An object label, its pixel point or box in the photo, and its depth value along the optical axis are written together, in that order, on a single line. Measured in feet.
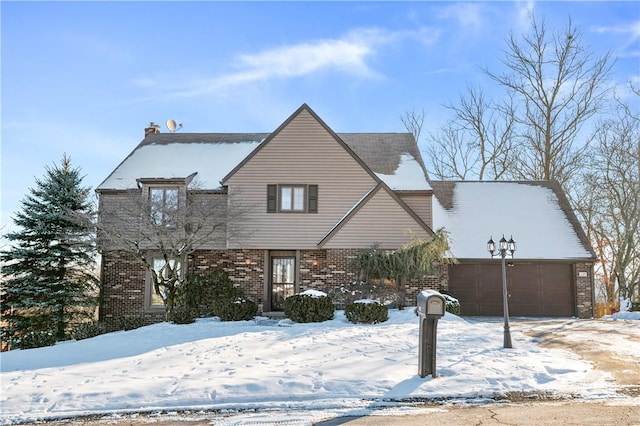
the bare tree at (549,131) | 97.45
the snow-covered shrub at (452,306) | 54.48
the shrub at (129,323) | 57.21
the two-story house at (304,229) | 62.08
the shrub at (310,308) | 51.93
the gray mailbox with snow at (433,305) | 29.09
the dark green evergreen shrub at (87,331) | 55.21
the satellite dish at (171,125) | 83.52
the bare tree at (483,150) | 107.04
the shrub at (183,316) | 53.78
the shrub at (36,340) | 55.11
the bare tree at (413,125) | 121.49
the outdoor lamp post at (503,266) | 38.11
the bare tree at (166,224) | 57.31
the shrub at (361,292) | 57.21
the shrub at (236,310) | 55.47
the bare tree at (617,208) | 84.84
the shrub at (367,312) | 49.51
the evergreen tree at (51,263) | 59.77
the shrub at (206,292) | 60.59
